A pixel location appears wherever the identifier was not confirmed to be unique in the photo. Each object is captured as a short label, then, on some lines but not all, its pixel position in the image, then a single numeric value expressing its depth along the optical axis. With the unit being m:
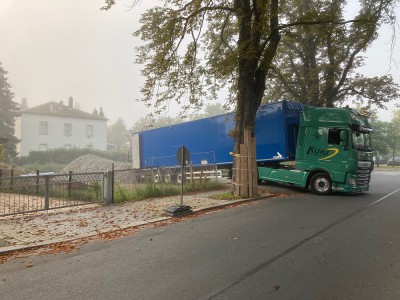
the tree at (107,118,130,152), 116.19
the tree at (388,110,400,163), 52.72
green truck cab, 13.45
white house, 52.78
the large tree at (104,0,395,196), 12.86
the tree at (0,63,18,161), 44.36
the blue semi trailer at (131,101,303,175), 15.55
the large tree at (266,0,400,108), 22.78
